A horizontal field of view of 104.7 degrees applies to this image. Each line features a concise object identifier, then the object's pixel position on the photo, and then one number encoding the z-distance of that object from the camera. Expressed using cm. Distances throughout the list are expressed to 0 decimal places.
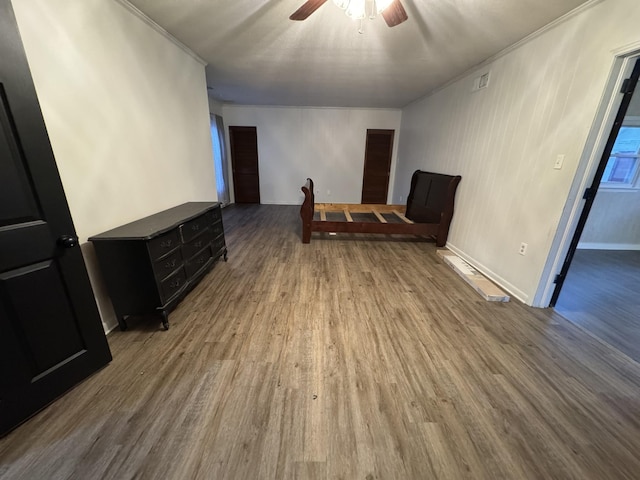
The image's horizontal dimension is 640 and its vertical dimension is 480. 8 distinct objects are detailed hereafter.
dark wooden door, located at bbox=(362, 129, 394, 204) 635
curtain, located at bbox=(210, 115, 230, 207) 563
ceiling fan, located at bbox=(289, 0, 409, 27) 155
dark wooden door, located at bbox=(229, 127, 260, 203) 632
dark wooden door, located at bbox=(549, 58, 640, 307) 173
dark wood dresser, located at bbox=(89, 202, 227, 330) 173
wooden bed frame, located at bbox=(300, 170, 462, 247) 362
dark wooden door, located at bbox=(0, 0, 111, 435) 109
